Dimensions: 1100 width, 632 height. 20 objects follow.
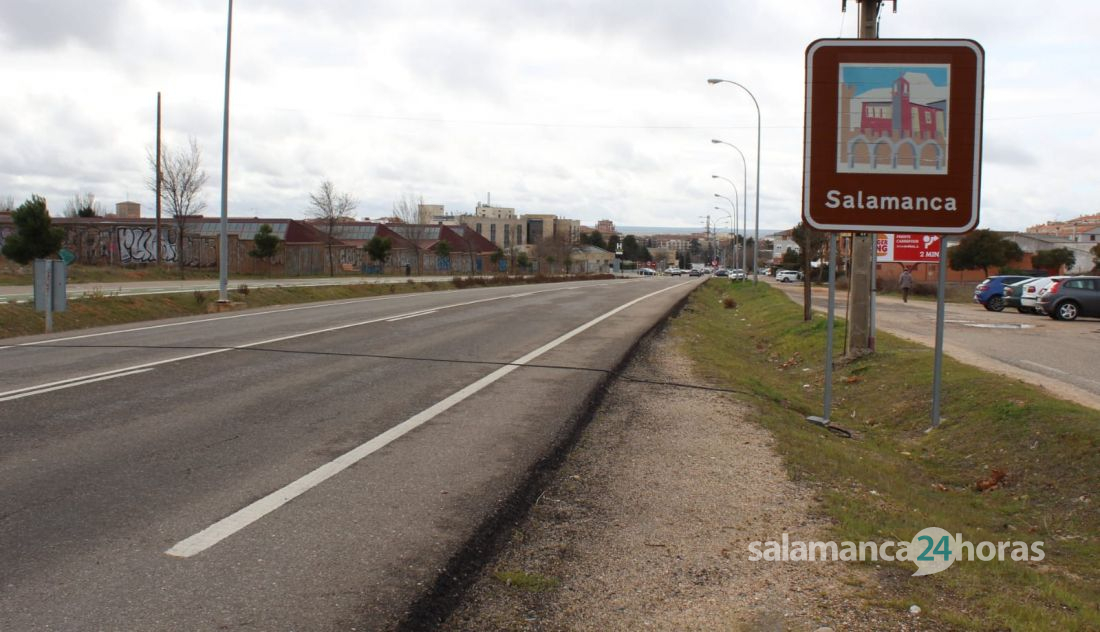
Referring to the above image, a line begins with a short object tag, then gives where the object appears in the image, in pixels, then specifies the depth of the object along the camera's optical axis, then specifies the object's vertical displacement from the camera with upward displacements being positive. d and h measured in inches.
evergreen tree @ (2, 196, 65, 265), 1598.2 +60.2
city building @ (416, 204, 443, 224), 4591.5 +355.9
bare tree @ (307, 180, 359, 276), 2576.3 +203.0
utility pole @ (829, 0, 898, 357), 495.5 +4.0
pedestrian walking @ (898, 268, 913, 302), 1587.1 +13.7
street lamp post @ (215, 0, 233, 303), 936.9 +76.1
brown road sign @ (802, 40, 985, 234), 323.6 +58.1
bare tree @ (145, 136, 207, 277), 1956.2 +188.6
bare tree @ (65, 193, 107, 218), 3297.2 +224.3
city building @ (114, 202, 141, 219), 4940.2 +350.2
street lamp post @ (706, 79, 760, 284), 1972.7 +110.9
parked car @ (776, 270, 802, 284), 3277.6 +42.5
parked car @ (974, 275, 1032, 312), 1316.4 +0.5
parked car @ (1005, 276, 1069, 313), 1174.3 +0.9
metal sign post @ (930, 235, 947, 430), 323.3 -23.5
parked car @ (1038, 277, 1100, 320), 1065.9 -4.9
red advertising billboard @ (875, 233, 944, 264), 1035.3 +51.8
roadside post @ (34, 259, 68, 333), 694.5 -14.2
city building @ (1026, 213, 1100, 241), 5561.0 +533.0
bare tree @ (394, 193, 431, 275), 3766.2 +207.1
